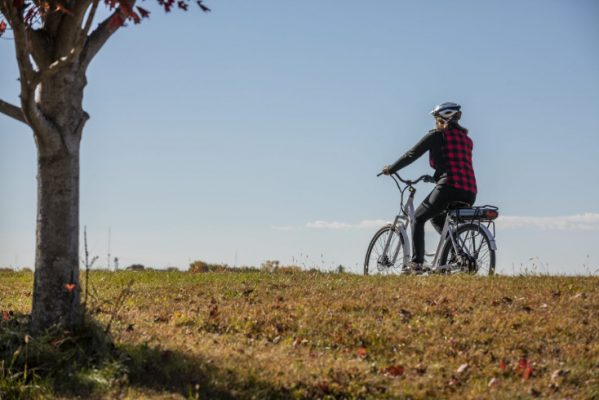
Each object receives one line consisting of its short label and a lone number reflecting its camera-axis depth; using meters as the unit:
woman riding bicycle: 15.43
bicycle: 15.21
